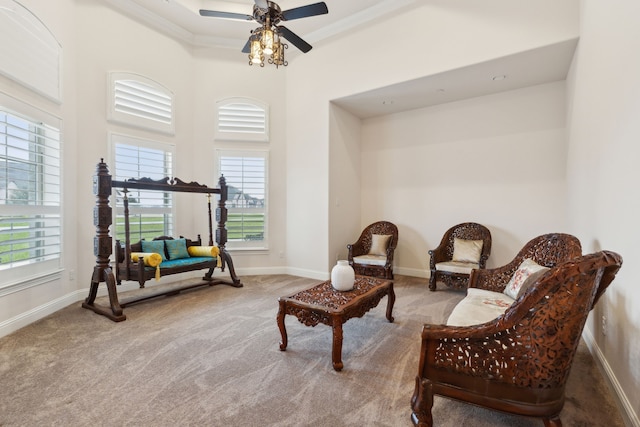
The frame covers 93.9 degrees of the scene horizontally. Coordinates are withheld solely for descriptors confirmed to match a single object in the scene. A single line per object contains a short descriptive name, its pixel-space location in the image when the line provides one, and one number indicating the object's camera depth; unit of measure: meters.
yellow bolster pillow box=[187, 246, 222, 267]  4.40
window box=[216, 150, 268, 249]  5.32
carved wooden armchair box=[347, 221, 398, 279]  4.81
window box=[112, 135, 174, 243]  4.34
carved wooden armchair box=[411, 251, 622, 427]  1.34
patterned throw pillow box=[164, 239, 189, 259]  4.27
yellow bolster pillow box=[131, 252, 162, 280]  3.60
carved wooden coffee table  2.31
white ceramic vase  2.78
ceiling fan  2.73
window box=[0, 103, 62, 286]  2.91
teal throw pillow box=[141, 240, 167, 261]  4.10
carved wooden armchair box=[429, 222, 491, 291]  4.23
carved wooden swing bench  3.40
